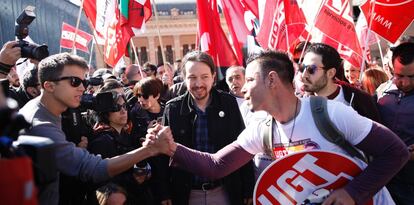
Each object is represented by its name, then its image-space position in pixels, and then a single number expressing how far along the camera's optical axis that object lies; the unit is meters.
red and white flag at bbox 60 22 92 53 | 9.57
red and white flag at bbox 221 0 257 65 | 5.73
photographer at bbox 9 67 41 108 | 3.78
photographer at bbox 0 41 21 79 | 2.68
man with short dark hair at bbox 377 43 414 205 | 2.93
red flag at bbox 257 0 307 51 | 5.81
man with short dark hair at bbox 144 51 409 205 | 1.96
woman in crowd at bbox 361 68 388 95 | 4.79
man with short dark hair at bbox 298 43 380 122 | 3.06
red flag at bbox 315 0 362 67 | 5.17
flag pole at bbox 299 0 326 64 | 4.13
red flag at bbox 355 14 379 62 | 7.24
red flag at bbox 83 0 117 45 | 6.25
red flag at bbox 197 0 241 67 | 4.94
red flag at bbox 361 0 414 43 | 4.48
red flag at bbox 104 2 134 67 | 6.15
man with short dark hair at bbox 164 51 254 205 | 2.99
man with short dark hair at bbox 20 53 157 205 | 2.12
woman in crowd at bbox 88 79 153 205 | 2.96
